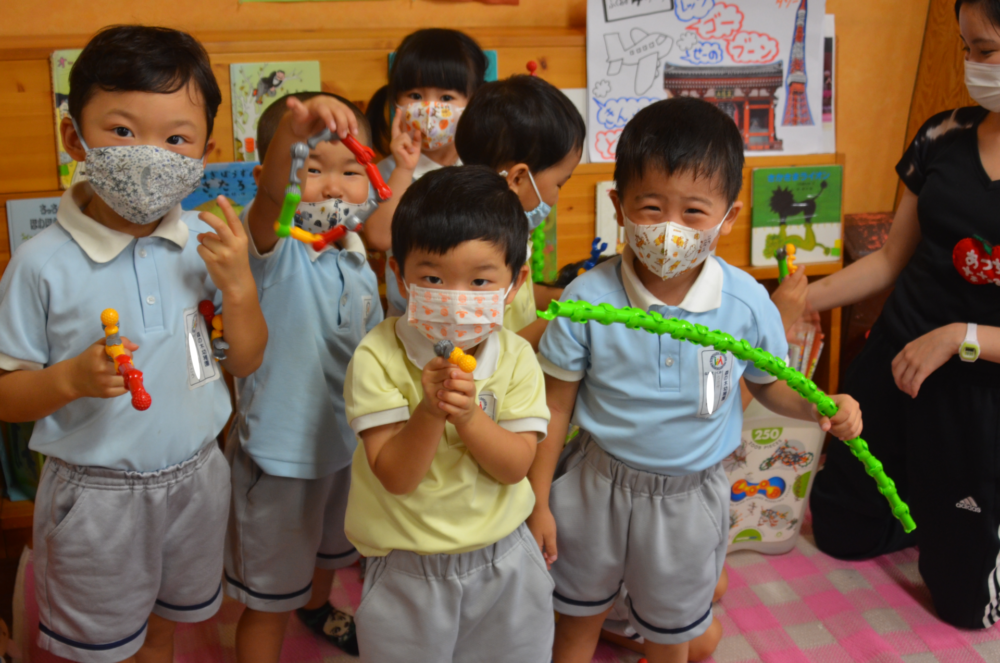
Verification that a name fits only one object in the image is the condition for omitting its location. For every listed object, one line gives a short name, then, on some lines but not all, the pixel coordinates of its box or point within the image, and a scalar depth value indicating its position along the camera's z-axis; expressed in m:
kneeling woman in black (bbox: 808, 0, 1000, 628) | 1.65
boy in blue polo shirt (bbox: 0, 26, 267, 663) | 1.10
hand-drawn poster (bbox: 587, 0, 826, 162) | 2.23
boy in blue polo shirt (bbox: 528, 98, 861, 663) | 1.24
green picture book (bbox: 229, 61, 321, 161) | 1.95
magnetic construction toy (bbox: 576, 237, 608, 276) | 1.62
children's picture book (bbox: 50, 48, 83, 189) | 1.82
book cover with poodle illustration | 2.40
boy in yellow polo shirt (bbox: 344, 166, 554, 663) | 1.07
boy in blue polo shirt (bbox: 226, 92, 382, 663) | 1.32
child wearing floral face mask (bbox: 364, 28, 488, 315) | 1.72
